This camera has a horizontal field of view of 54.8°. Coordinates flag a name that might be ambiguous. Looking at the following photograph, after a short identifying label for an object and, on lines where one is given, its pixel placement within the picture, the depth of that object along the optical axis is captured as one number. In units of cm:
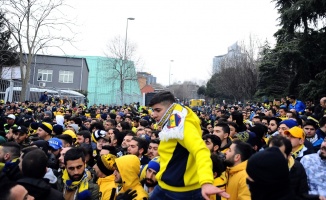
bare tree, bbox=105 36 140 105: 3427
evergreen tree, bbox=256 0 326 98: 1476
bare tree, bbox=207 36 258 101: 3122
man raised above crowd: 304
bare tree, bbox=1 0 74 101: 2198
